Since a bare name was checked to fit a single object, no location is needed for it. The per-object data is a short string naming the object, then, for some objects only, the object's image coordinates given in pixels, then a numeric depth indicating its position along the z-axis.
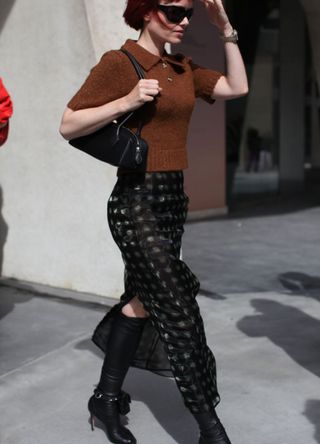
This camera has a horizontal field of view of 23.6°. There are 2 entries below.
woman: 3.14
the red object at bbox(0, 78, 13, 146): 4.38
